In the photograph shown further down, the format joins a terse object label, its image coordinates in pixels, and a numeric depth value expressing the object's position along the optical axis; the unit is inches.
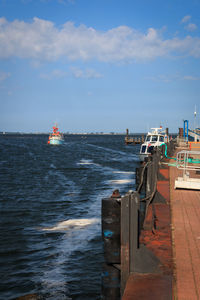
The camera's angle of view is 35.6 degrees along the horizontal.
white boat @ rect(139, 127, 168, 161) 1364.4
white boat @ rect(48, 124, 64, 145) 4431.6
